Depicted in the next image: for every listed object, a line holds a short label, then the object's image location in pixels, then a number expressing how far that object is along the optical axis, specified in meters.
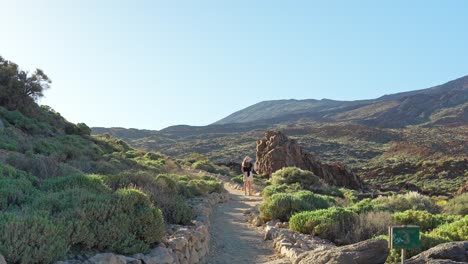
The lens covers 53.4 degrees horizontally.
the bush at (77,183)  8.81
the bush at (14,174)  9.64
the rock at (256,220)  12.67
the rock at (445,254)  6.33
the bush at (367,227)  9.62
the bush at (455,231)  9.17
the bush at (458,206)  15.05
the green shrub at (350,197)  18.54
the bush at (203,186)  16.34
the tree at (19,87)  28.64
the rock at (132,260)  6.31
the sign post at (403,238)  5.63
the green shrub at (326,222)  9.98
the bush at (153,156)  33.67
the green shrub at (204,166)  33.25
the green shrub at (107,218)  6.38
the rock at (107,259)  5.84
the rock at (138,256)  6.57
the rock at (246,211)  14.75
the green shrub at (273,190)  17.78
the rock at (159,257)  6.72
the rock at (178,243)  7.82
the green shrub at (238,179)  27.72
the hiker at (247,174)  19.81
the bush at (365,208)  12.06
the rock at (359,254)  6.49
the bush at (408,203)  14.81
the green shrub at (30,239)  5.25
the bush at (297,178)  23.89
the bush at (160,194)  9.91
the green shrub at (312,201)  12.99
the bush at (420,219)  10.90
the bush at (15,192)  7.54
